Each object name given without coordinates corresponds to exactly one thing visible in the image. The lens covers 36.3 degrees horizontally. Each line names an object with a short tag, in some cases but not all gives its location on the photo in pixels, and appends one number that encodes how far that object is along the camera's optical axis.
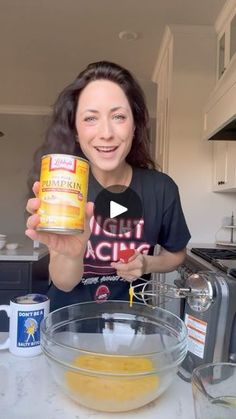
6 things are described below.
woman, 0.83
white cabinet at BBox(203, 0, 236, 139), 1.66
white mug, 0.66
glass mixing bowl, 0.48
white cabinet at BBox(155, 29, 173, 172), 2.65
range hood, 1.83
